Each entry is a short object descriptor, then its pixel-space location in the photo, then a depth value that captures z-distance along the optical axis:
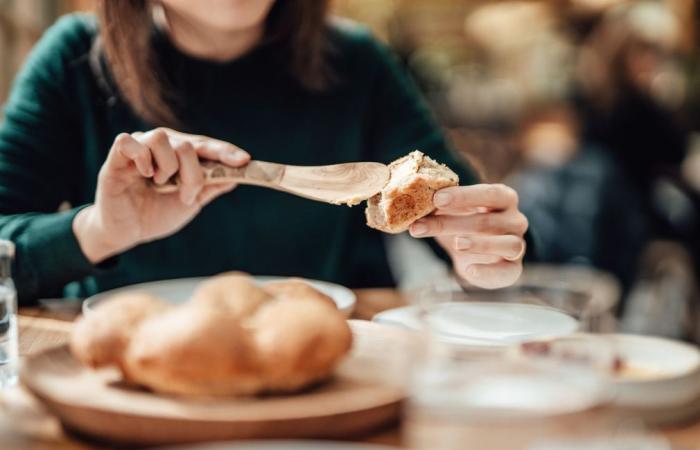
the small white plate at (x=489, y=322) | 0.68
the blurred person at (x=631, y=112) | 2.38
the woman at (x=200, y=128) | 1.01
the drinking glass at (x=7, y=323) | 0.64
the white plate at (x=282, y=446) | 0.42
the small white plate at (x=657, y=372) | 0.55
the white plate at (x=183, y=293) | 0.81
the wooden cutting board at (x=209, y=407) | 0.45
